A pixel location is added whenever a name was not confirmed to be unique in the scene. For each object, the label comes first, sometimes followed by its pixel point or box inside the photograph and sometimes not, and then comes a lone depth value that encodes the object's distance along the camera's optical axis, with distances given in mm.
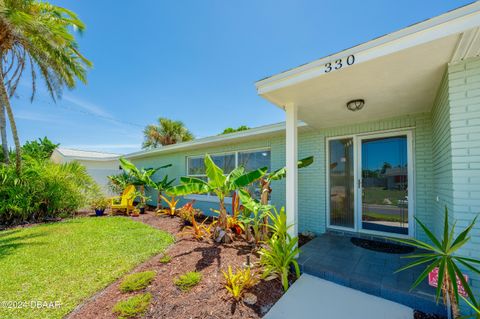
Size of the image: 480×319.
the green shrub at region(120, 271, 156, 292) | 3340
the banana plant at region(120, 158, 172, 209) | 10352
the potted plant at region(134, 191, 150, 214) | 10117
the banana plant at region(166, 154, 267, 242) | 4875
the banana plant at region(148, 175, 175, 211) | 9868
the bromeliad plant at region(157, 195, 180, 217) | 8883
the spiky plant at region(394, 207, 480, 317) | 1918
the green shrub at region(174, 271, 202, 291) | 3311
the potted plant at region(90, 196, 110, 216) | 9617
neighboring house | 14961
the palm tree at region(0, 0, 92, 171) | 7695
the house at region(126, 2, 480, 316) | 2441
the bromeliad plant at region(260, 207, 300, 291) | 3471
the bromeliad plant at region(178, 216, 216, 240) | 5508
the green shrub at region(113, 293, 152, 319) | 2756
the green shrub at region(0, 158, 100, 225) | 7711
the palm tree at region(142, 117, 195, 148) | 20141
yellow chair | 9641
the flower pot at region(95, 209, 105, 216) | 9562
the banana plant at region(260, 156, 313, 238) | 4871
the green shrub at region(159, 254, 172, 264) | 4215
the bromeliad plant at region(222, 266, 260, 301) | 3014
